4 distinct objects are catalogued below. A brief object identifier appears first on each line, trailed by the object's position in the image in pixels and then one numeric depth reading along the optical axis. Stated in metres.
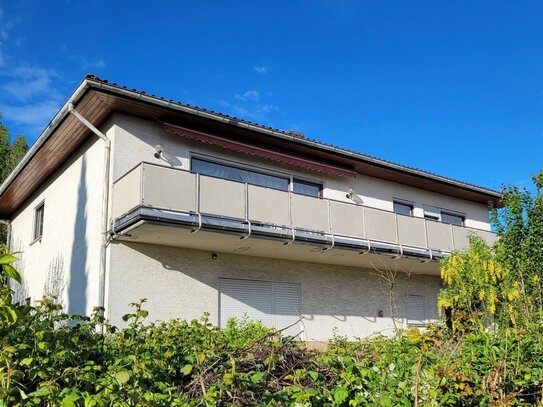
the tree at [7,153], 24.81
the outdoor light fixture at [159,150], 11.97
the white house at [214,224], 10.96
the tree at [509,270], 6.72
